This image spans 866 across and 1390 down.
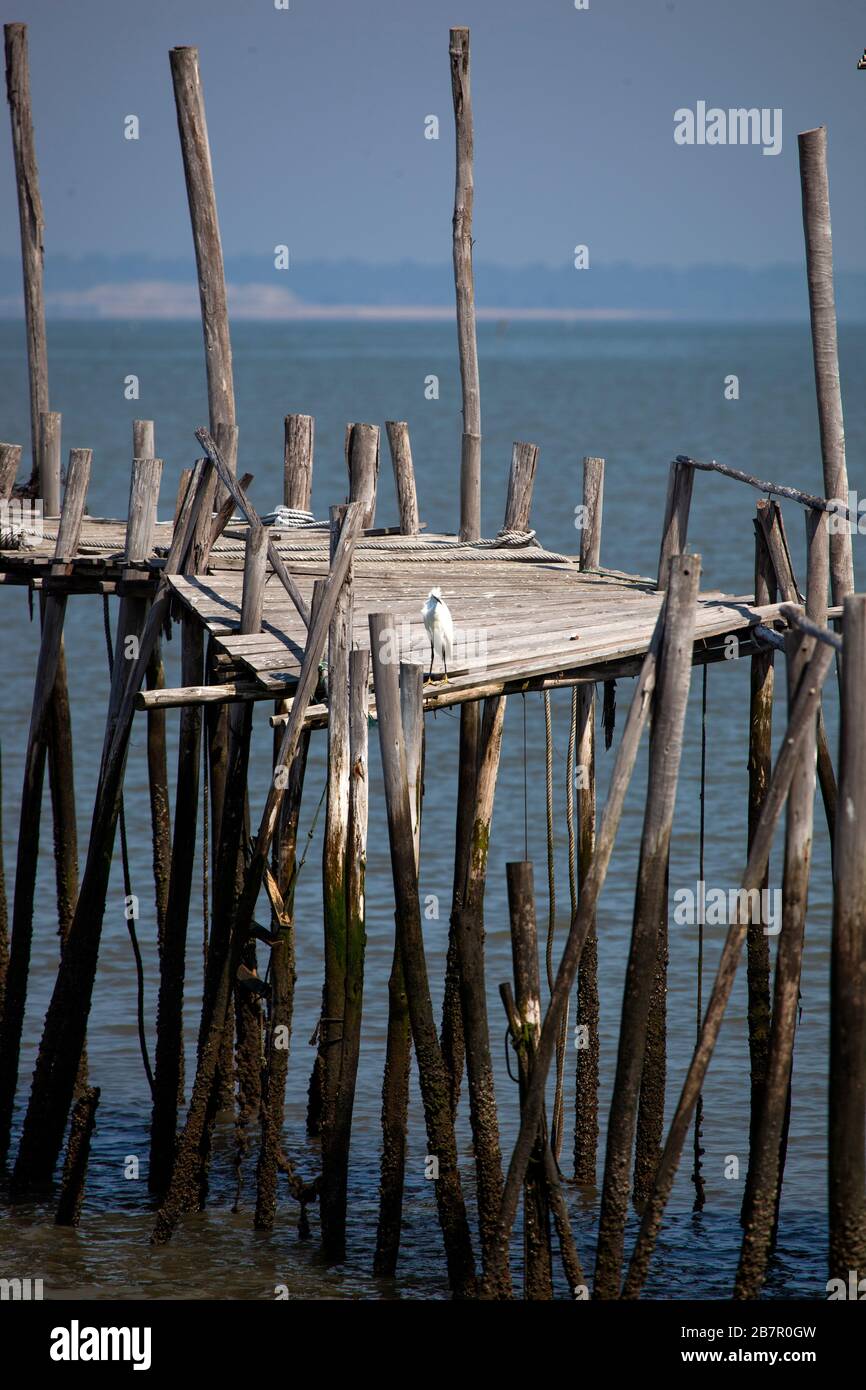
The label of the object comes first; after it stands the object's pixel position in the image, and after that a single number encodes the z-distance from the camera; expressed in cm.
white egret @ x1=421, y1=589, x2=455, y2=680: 1970
